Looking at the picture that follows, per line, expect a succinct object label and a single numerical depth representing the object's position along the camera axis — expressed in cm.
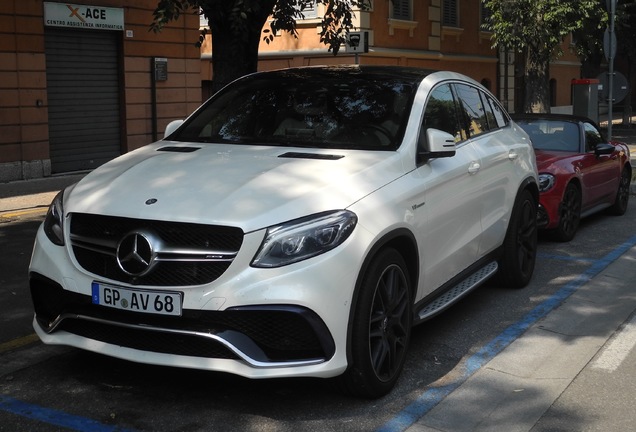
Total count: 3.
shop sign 1489
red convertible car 905
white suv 399
